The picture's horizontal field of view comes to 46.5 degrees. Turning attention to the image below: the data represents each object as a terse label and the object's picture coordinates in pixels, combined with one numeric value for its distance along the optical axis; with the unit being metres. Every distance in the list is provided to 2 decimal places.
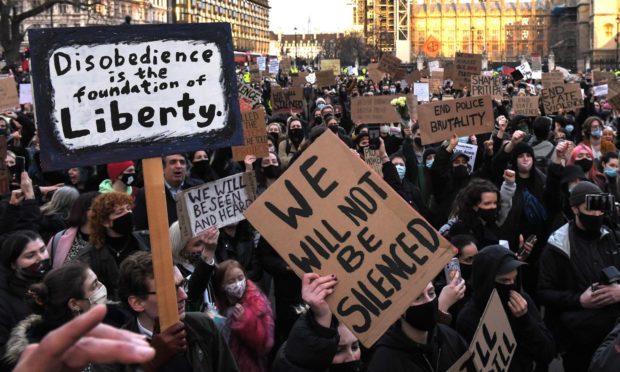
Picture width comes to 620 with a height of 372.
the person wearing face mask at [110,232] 3.76
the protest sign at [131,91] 2.67
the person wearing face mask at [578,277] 3.66
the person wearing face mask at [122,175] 5.66
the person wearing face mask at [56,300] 2.63
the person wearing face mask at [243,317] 3.21
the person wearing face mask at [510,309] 3.16
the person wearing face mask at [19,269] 3.28
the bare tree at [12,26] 28.39
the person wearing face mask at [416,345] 2.66
